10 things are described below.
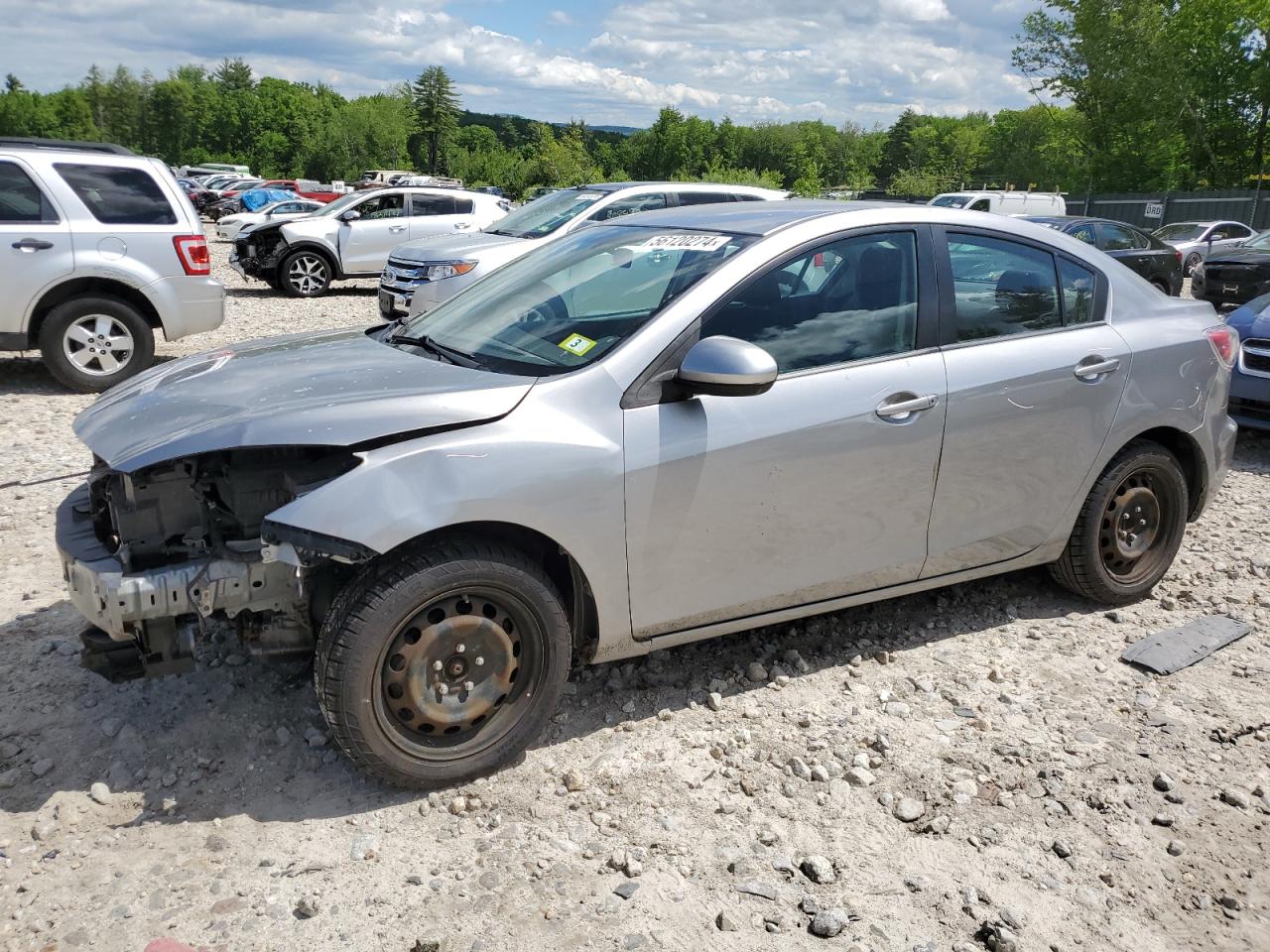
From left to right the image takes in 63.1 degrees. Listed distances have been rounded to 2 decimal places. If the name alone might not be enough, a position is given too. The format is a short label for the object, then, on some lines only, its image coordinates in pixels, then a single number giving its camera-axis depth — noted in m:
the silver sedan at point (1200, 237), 21.97
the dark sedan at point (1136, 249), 17.94
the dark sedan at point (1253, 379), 7.61
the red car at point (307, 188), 48.54
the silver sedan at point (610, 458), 2.98
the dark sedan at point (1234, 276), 15.38
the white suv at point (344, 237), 16.14
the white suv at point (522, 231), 11.45
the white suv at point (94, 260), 8.45
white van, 25.69
